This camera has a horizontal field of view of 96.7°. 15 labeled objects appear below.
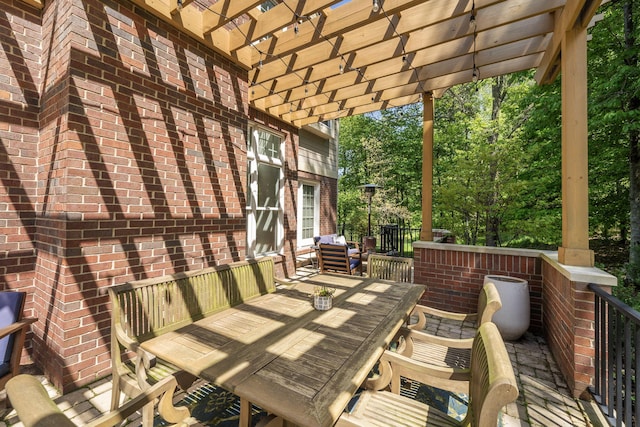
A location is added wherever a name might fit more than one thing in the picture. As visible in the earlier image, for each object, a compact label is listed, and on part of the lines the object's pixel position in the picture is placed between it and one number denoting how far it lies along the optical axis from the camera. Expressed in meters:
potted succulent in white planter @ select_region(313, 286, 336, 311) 2.12
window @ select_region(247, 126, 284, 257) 5.22
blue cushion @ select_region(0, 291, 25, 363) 1.92
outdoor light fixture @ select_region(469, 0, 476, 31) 2.63
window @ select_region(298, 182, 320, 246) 7.17
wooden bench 1.73
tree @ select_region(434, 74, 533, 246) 4.97
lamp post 8.06
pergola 2.61
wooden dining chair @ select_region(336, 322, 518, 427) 0.93
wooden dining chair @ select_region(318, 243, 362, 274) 4.94
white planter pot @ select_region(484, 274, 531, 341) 3.17
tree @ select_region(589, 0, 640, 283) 5.69
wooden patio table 1.17
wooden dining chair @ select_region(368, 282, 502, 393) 1.49
